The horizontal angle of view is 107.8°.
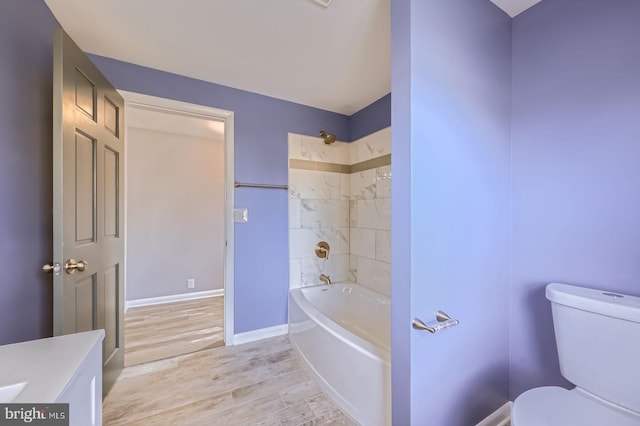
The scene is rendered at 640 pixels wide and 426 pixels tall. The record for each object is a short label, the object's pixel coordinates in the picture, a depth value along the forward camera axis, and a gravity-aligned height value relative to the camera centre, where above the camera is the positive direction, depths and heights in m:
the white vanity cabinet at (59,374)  0.56 -0.43
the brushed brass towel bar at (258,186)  2.16 +0.26
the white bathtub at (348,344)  1.25 -0.96
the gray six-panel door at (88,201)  1.12 +0.06
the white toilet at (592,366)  0.89 -0.64
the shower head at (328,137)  2.52 +0.81
